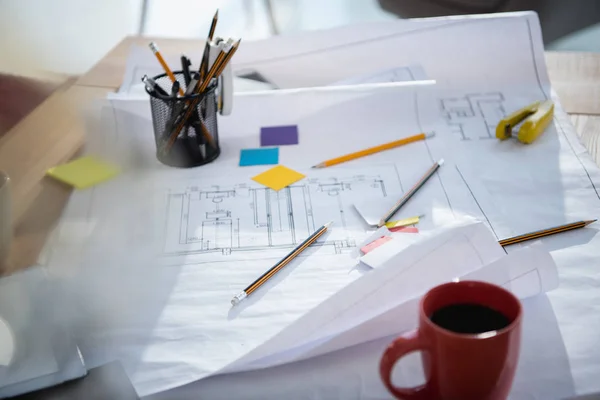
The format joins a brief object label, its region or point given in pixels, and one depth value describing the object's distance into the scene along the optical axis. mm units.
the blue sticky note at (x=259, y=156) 766
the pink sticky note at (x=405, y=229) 623
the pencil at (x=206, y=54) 731
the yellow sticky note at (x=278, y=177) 719
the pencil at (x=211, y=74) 713
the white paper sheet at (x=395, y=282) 468
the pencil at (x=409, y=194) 640
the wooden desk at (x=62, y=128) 625
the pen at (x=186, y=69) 760
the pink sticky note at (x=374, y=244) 592
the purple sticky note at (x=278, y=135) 808
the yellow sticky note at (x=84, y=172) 711
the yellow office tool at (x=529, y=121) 772
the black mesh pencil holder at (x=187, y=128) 725
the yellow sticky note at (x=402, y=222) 632
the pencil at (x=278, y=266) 535
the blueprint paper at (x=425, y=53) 905
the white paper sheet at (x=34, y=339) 436
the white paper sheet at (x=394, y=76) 891
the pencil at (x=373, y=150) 755
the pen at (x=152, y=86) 736
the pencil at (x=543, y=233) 587
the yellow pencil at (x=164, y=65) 753
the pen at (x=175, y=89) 717
